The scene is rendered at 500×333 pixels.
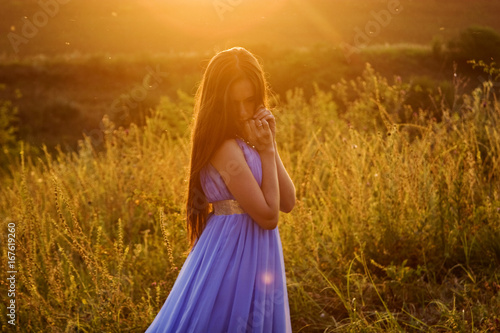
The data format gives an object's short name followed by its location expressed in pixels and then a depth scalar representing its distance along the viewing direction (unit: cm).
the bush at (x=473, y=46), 1577
